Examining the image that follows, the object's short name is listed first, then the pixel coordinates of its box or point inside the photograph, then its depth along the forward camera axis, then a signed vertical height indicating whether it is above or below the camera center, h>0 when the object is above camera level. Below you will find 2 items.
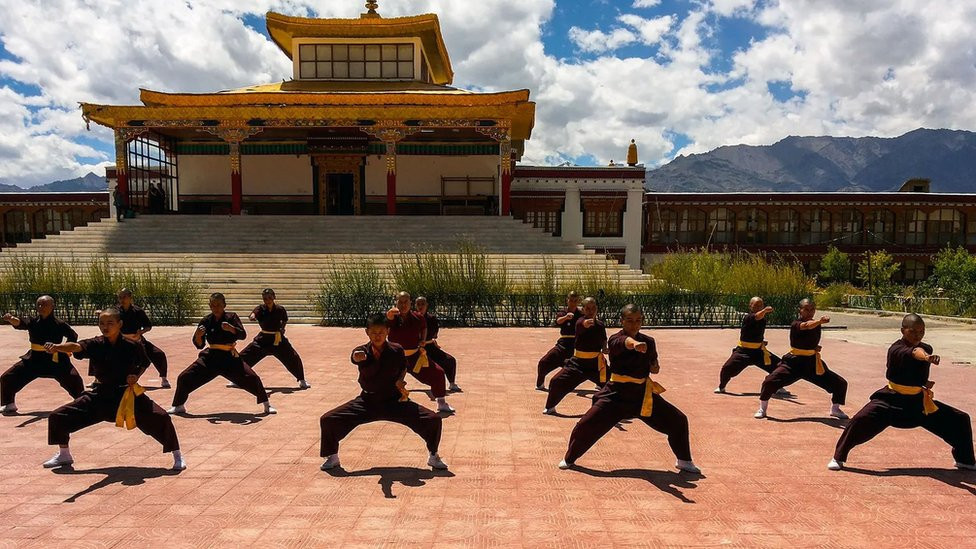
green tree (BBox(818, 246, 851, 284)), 29.81 -1.45
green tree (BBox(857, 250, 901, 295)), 27.00 -1.61
